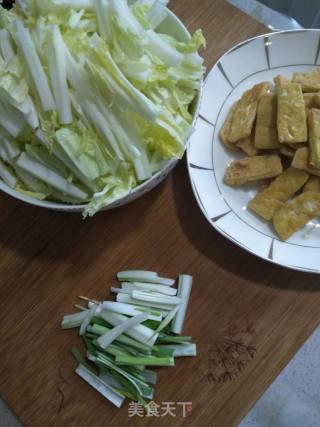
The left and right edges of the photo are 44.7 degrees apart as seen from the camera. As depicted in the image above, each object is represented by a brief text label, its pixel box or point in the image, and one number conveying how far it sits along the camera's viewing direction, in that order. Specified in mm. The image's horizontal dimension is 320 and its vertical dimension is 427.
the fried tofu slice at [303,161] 322
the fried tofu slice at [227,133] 345
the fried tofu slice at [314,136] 313
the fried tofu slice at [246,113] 335
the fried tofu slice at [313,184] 332
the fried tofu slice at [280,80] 337
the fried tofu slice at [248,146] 342
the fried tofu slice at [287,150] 337
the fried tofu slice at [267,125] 336
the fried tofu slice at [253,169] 330
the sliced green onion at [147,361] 311
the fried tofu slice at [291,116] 322
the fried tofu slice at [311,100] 334
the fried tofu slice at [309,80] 341
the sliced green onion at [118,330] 314
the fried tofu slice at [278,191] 329
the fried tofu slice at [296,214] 321
